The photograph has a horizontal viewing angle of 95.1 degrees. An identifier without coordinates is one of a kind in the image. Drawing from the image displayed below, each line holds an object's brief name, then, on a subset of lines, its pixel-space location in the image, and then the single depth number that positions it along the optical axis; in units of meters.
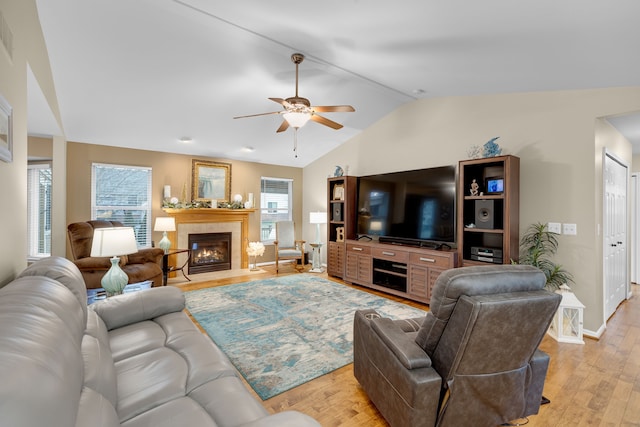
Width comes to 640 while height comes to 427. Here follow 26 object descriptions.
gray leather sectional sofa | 0.60
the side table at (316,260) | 6.32
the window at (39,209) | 4.58
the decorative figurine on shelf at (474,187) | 3.66
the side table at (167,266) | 4.89
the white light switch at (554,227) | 3.24
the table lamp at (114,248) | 2.35
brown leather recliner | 3.88
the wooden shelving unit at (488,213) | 3.28
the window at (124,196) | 5.06
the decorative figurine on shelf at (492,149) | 3.49
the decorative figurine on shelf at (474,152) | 3.89
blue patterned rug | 2.39
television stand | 3.91
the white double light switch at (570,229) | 3.12
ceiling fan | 2.88
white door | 3.30
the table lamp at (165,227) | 5.08
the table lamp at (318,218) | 6.11
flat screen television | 4.00
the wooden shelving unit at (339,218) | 5.37
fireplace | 5.85
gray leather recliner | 1.40
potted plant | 3.17
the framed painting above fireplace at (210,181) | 5.88
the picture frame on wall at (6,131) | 1.52
